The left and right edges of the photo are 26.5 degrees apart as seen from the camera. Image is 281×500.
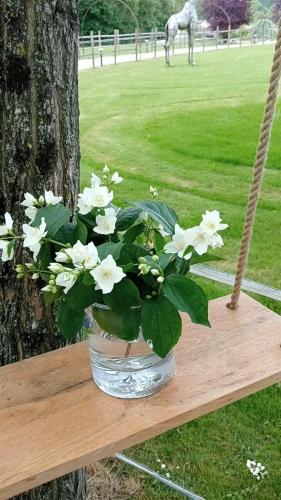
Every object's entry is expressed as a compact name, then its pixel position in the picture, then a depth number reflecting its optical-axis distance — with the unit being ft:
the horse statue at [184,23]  43.06
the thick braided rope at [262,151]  2.78
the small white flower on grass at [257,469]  4.77
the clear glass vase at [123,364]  2.42
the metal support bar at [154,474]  4.16
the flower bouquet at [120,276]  2.22
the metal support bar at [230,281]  7.42
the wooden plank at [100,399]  2.25
